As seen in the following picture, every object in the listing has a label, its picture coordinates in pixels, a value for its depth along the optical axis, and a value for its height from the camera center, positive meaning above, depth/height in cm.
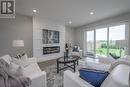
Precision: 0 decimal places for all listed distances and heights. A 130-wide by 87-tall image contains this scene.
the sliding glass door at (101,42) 384 +8
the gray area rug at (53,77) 170 -109
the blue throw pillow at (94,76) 90 -49
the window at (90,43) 452 -2
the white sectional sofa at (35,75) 126 -67
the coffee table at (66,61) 235 -68
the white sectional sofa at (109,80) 62 -48
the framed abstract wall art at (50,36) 383 +44
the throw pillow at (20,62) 145 -45
